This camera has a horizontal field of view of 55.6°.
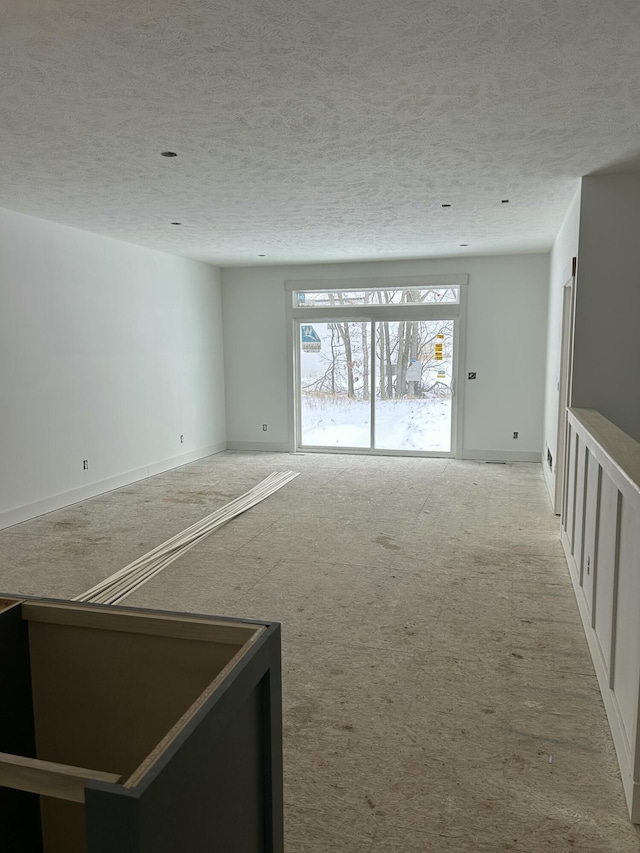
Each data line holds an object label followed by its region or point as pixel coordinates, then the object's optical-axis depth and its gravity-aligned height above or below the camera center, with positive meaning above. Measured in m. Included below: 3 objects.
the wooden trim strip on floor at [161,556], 3.84 -1.45
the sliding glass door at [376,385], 8.52 -0.37
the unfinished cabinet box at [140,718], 1.02 -0.76
